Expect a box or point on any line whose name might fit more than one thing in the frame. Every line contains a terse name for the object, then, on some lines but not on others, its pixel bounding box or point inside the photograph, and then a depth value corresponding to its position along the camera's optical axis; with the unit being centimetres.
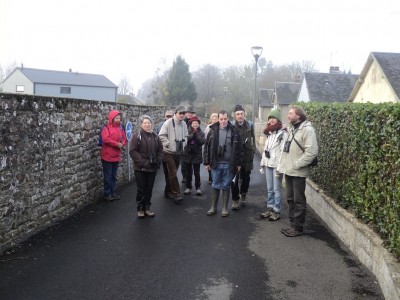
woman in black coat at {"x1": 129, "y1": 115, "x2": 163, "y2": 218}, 687
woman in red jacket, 779
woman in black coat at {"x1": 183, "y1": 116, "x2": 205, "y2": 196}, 881
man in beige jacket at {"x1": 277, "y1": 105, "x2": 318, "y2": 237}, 594
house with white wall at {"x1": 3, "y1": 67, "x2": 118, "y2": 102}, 5832
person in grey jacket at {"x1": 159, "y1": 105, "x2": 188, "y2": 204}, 829
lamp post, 1545
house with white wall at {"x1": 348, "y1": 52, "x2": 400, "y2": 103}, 2211
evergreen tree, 6247
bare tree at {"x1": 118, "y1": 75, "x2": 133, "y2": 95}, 11384
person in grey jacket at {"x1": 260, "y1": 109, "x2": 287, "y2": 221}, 705
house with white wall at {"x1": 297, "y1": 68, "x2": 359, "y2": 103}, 3600
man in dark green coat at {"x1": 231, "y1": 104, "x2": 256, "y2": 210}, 745
